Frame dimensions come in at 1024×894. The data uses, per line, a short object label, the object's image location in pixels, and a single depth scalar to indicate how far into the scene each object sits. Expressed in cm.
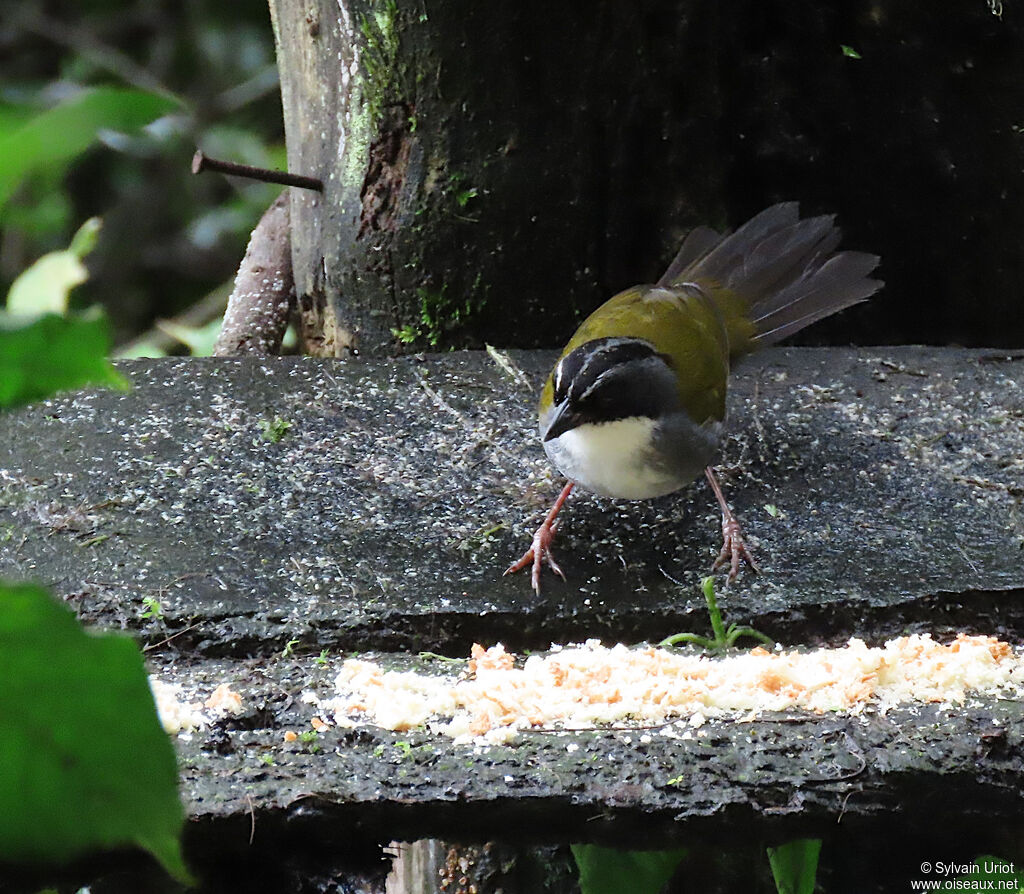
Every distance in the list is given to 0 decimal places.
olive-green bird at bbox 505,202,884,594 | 551
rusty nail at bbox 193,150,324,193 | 668
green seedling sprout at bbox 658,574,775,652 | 479
